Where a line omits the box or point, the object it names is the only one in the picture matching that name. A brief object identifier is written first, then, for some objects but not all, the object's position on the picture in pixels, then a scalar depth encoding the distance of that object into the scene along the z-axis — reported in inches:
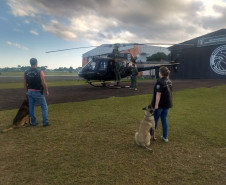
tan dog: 168.2
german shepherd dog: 228.4
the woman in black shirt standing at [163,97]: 173.5
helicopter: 600.1
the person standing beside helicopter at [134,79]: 598.9
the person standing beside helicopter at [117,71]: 615.2
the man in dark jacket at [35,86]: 217.6
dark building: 1127.6
